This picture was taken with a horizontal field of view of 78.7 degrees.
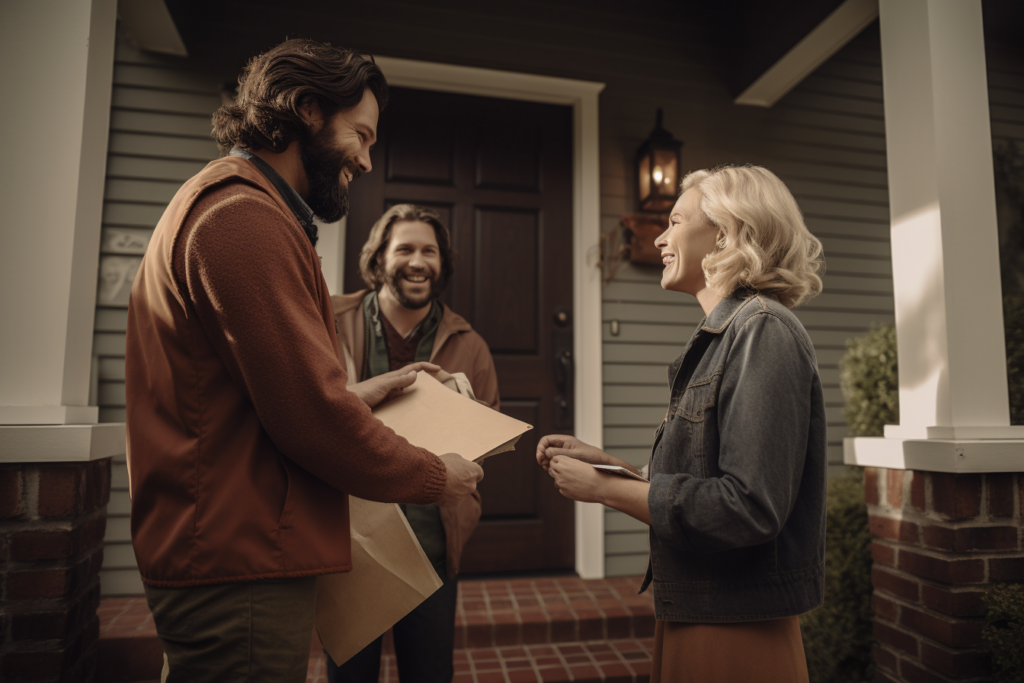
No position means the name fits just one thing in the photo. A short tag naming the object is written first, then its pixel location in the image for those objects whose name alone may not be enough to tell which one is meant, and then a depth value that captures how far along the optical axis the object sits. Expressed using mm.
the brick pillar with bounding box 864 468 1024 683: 1843
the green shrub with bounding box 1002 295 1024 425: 2299
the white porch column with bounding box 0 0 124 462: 1690
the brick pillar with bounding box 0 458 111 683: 1620
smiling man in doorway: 1747
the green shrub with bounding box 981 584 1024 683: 1758
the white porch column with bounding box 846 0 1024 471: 1937
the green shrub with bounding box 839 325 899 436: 2873
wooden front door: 3146
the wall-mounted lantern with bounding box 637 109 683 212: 3262
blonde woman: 1029
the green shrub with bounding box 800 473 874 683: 2521
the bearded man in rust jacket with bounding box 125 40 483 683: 917
